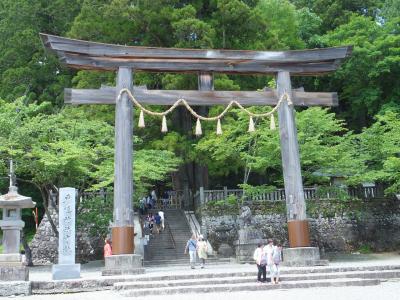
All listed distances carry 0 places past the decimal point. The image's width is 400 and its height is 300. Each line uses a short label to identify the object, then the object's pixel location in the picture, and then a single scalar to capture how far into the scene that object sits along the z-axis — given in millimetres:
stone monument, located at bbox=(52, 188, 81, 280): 12289
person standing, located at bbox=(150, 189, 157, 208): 26344
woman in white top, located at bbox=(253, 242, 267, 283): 11031
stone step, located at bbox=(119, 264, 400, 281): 11594
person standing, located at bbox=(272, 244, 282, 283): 11043
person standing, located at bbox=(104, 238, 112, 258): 15009
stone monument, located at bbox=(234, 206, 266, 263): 18302
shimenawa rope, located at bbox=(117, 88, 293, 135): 14025
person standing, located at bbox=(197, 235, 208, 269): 16125
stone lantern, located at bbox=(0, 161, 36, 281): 11148
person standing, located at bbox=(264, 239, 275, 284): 11008
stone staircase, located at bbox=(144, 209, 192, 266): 20047
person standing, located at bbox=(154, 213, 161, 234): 22200
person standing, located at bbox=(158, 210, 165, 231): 22294
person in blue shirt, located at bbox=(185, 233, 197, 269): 15995
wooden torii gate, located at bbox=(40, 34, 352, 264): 13602
